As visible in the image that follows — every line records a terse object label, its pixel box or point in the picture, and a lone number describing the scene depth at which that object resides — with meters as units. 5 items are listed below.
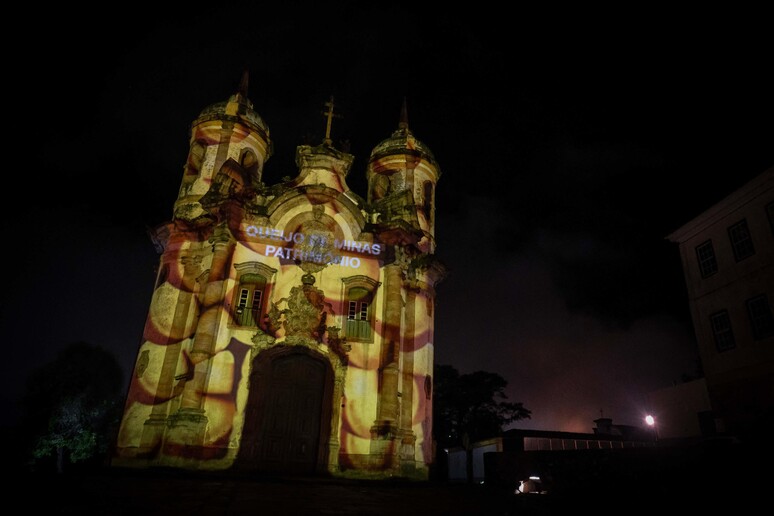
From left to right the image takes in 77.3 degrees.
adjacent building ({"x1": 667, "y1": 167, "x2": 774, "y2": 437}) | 16.95
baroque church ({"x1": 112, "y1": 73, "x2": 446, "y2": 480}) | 15.57
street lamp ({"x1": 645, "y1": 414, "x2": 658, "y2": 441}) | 28.34
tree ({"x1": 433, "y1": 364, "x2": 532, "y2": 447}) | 46.41
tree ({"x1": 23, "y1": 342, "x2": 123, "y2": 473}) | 29.59
